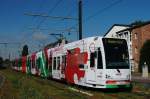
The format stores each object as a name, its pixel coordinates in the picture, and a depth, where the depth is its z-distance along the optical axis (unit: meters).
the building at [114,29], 48.14
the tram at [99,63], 11.11
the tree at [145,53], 35.27
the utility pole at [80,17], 19.17
